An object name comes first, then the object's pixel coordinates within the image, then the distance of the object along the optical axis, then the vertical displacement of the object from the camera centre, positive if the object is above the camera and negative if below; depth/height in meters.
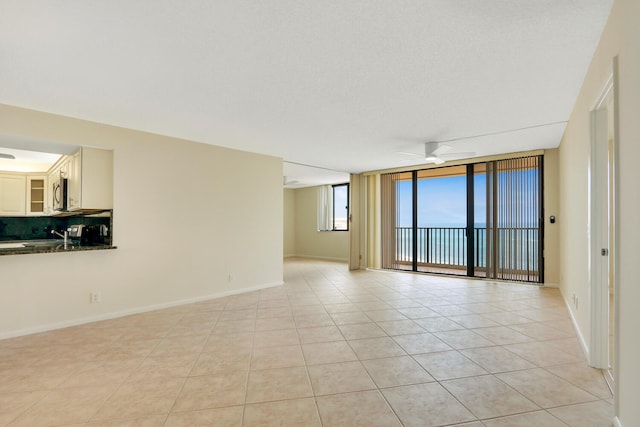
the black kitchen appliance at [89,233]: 4.03 -0.17
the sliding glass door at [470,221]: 5.67 -0.02
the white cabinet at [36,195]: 5.42 +0.44
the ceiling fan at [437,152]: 4.74 +1.07
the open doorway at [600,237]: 2.39 -0.13
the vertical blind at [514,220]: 5.61 +0.00
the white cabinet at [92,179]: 3.78 +0.50
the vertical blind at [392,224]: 7.43 -0.10
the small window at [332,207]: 9.93 +0.41
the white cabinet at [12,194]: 5.23 +0.43
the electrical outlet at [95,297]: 3.75 -0.93
